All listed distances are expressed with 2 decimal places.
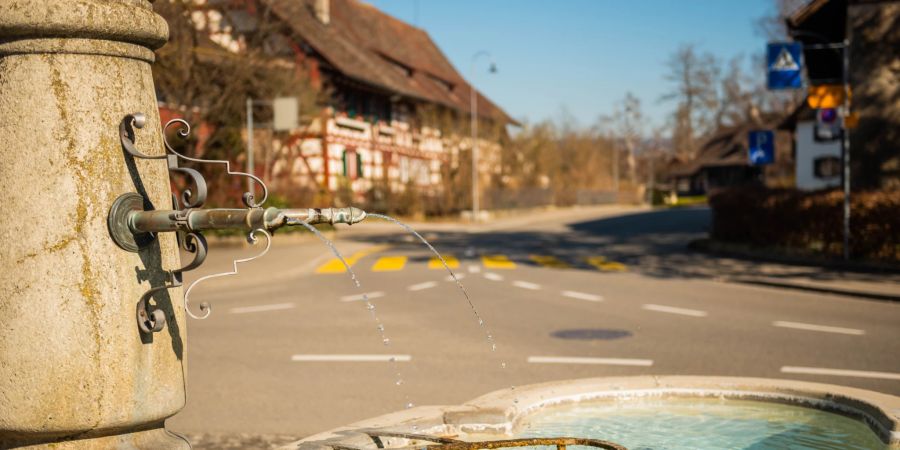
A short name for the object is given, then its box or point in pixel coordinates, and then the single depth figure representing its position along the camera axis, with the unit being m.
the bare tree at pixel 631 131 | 94.99
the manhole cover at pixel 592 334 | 10.29
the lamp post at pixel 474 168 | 42.53
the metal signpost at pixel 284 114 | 25.31
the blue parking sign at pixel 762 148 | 22.31
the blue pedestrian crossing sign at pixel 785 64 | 18.98
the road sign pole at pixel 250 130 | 24.50
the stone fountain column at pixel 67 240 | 2.88
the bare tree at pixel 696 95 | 81.56
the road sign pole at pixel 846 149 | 17.86
